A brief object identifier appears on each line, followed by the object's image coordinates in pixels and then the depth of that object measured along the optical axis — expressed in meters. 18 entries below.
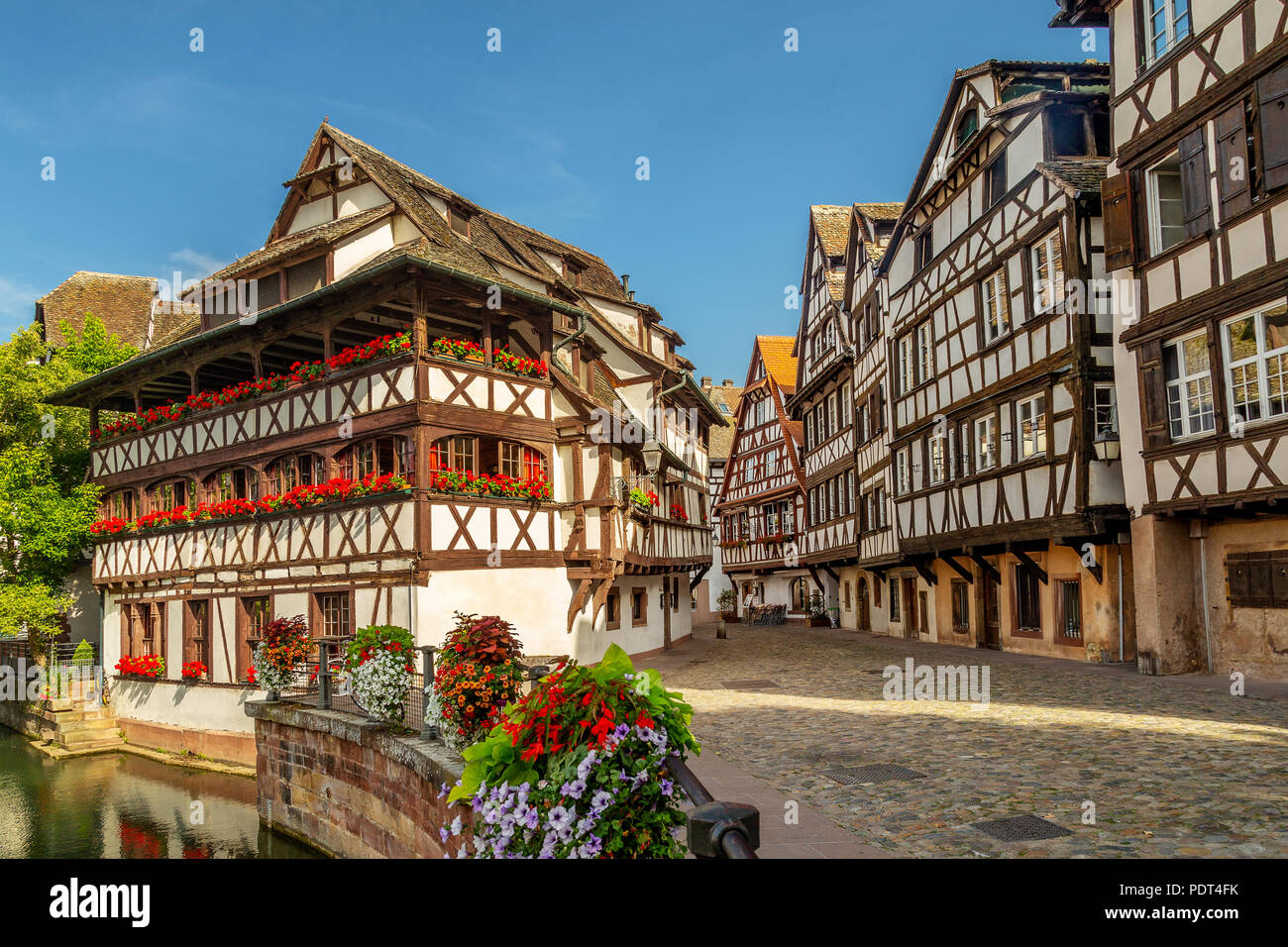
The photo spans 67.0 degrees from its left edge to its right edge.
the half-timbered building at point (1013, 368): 17.22
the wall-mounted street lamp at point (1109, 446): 16.66
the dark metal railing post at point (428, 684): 10.05
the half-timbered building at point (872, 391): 28.91
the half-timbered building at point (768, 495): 42.56
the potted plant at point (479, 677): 7.90
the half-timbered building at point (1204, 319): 13.16
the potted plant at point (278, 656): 15.49
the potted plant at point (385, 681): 11.31
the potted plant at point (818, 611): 39.81
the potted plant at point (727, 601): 51.62
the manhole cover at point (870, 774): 8.57
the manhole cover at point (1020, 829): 6.41
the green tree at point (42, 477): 26.36
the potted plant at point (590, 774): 3.62
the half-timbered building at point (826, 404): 33.94
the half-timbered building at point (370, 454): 17.88
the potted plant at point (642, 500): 22.79
